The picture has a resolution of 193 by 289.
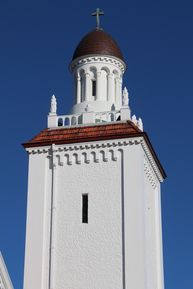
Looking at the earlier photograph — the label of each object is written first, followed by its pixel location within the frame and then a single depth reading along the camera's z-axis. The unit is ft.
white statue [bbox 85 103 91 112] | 92.46
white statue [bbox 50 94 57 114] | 93.50
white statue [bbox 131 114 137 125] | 91.45
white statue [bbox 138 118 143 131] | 92.96
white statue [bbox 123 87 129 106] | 90.67
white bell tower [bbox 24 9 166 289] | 83.35
